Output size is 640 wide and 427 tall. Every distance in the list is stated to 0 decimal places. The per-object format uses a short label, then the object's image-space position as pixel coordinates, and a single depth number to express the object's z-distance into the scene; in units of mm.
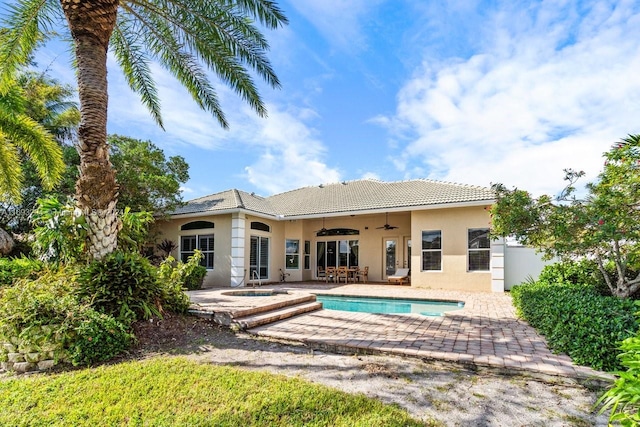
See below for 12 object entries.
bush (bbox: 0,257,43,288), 7273
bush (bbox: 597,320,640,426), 2258
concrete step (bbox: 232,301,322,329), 7121
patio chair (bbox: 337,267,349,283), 18719
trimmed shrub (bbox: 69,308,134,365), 4971
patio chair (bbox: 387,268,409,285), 17003
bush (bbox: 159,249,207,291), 8156
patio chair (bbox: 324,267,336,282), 18984
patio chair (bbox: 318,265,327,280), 20281
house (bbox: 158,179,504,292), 14414
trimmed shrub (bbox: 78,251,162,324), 6191
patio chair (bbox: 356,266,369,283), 18781
